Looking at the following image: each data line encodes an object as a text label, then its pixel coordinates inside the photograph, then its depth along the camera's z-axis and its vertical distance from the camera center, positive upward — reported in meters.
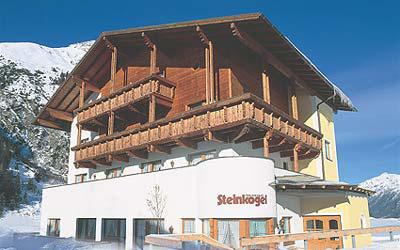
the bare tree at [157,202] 16.67 +0.36
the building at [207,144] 14.60 +3.18
